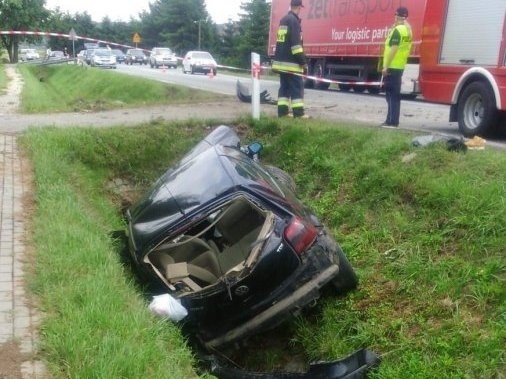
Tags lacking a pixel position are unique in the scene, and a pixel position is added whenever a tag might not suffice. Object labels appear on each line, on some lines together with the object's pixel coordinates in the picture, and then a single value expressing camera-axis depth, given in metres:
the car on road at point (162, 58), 43.28
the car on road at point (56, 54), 61.81
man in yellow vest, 9.41
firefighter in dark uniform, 9.68
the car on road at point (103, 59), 40.22
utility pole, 65.50
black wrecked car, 4.26
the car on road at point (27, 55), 71.50
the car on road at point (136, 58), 53.50
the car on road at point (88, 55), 42.88
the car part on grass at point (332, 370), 4.10
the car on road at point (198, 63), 35.69
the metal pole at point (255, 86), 9.41
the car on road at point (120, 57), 54.53
